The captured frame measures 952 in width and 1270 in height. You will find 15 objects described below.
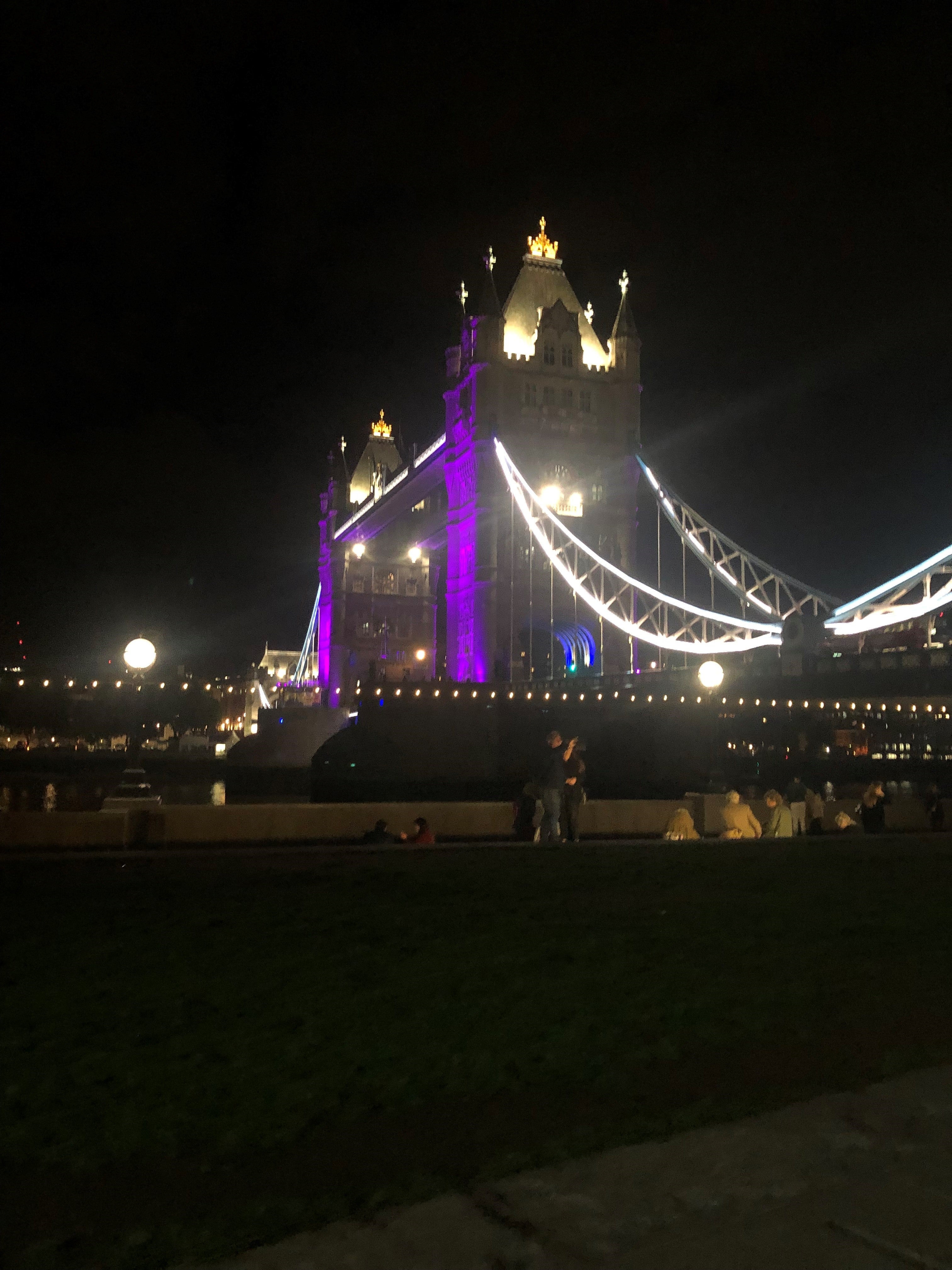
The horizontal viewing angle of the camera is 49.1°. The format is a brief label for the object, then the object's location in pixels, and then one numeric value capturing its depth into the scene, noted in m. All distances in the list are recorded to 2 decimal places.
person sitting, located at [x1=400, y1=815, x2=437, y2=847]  14.01
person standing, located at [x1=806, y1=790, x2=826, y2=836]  16.88
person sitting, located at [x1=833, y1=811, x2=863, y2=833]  17.73
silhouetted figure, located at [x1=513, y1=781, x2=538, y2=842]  15.77
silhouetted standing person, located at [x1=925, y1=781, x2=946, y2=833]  18.47
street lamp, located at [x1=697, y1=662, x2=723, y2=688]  27.56
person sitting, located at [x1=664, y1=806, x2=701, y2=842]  14.51
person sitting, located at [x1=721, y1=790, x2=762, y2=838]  14.14
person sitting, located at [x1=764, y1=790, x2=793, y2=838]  14.66
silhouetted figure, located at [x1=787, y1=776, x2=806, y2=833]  17.62
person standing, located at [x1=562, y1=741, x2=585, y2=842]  14.38
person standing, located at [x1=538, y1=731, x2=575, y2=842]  13.85
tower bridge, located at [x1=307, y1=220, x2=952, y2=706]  51.94
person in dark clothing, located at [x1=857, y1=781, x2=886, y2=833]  16.67
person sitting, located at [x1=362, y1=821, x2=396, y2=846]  14.20
